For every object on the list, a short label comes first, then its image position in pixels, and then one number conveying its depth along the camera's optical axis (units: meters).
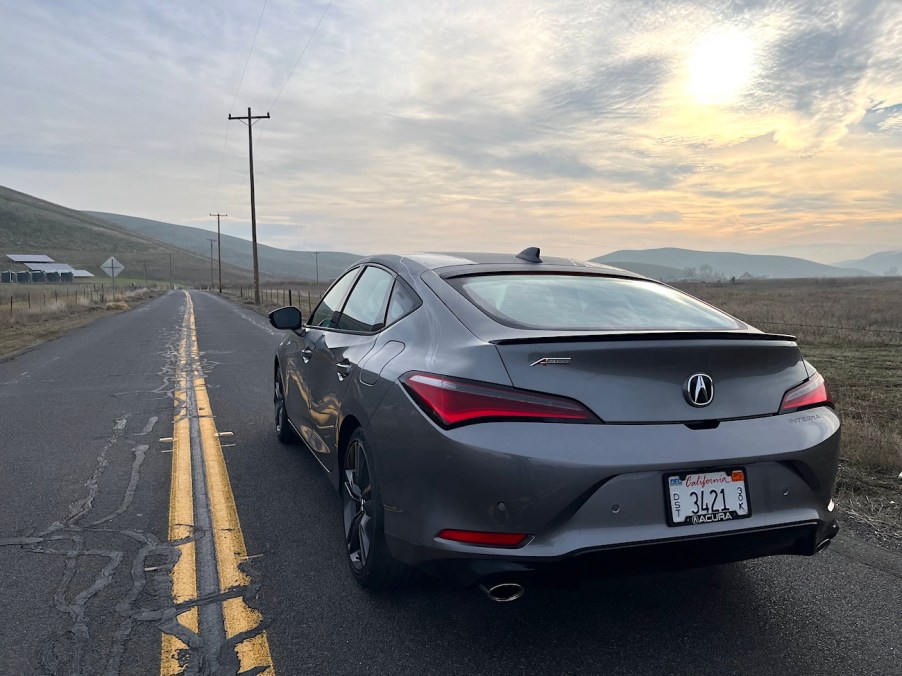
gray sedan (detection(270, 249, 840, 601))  2.41
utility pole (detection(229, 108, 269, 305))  37.28
